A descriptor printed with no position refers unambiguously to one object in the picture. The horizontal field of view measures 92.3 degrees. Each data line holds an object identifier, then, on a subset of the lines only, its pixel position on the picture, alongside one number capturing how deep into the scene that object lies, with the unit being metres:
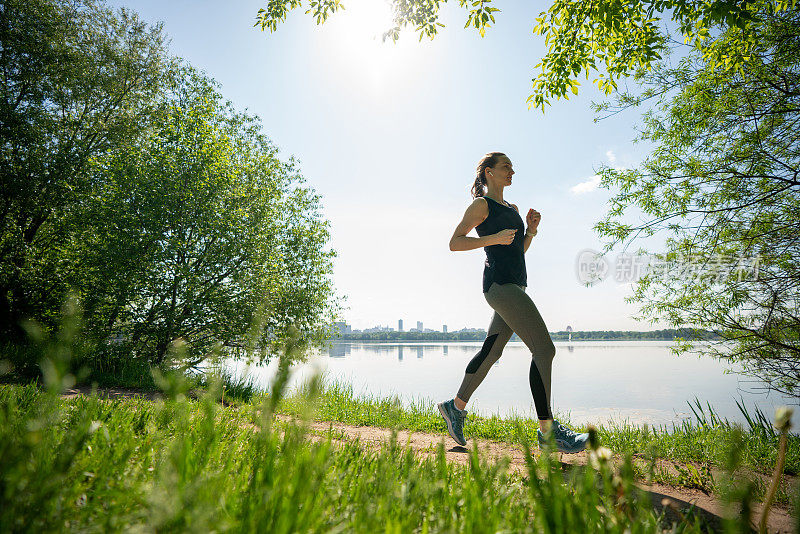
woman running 3.52
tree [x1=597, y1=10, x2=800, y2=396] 6.12
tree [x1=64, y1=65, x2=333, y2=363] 9.27
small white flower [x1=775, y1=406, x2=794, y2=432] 1.09
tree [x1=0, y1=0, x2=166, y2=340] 11.34
